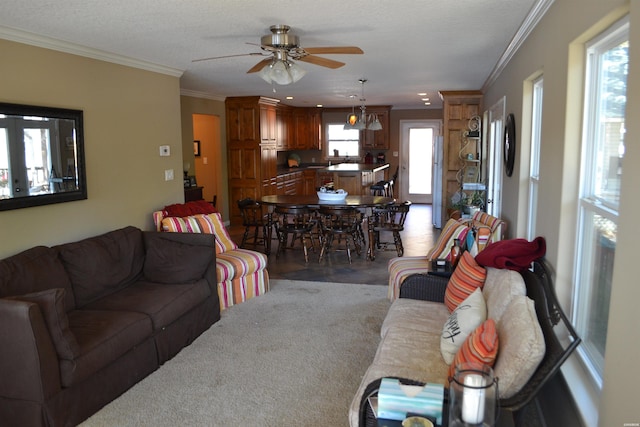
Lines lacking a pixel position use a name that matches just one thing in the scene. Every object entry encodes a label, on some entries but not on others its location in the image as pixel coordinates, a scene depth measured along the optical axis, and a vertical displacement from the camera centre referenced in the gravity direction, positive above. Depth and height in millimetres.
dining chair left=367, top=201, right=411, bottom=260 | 6555 -964
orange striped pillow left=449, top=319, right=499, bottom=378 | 2068 -817
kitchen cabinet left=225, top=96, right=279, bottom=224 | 8844 +45
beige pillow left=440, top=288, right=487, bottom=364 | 2467 -872
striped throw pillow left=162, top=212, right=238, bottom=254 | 4852 -751
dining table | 6559 -696
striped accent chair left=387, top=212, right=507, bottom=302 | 4105 -773
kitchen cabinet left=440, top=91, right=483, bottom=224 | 8094 +339
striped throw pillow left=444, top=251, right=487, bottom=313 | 3090 -811
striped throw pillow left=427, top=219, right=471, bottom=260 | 4391 -788
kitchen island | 9695 -556
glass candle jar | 1692 -838
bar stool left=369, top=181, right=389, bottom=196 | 9859 -748
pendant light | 8664 +439
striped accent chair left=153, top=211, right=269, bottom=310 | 4695 -1065
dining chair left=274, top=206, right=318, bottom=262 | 6543 -1005
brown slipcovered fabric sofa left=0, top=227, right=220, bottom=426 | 2561 -1057
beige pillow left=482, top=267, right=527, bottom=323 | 2463 -720
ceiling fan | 3678 +711
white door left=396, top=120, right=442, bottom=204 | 12164 -212
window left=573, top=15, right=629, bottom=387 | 2055 -158
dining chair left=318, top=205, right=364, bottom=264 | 6484 -998
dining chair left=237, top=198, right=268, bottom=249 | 6812 -968
